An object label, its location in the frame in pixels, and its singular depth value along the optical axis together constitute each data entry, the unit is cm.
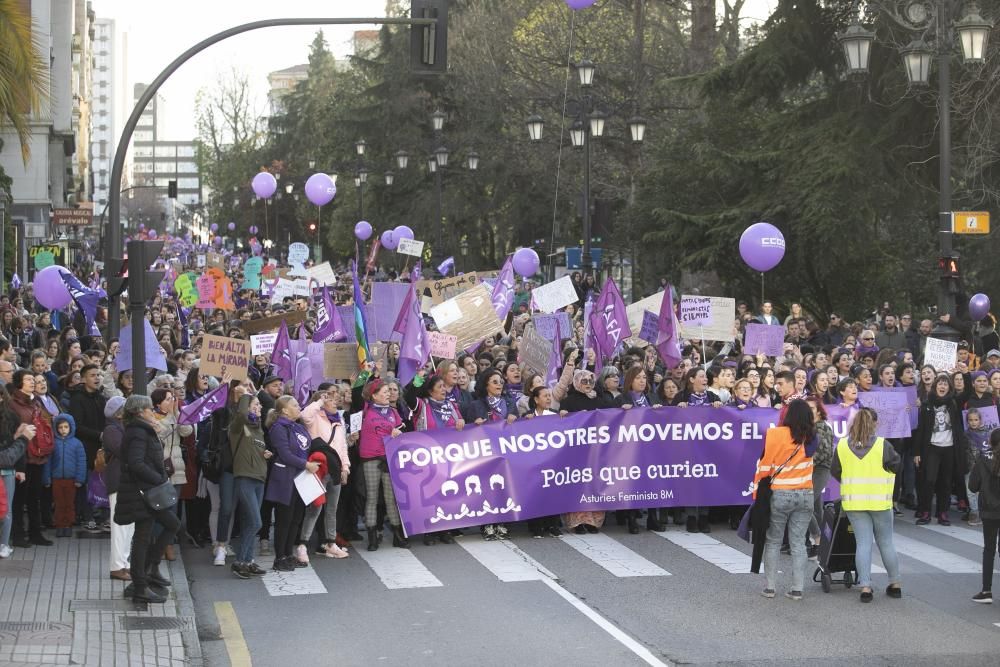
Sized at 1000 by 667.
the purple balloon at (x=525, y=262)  3544
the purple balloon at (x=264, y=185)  4838
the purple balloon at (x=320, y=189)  3962
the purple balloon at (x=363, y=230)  4903
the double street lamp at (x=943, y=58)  1867
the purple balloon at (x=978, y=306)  2439
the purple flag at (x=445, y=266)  3822
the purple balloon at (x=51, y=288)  2172
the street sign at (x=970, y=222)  1975
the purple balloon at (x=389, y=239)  5091
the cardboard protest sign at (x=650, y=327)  1883
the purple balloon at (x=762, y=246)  2436
